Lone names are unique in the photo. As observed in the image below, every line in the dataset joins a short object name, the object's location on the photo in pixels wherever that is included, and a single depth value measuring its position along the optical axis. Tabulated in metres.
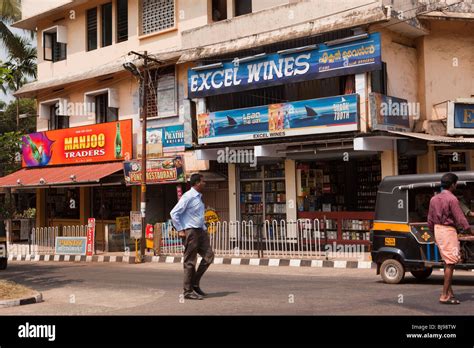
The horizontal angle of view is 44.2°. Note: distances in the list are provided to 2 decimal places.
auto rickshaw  10.84
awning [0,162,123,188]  22.70
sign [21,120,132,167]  24.05
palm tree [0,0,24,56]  34.31
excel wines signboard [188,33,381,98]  16.55
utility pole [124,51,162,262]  18.80
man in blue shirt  9.46
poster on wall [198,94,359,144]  16.83
